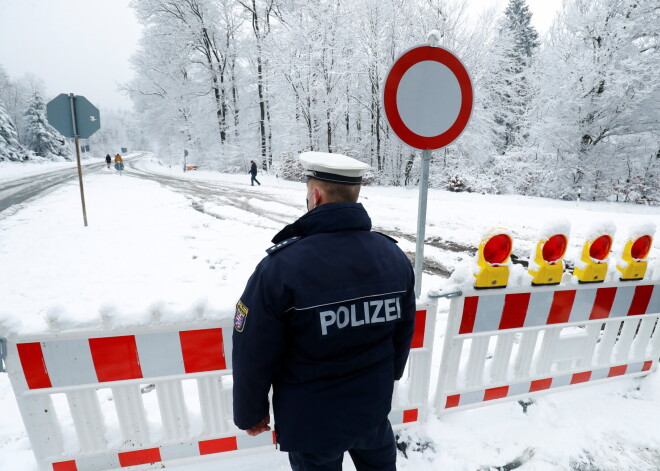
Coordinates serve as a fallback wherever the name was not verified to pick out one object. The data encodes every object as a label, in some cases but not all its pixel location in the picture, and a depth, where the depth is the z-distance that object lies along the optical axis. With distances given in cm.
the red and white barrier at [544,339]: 247
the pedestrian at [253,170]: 1753
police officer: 137
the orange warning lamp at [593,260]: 253
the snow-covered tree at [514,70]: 2023
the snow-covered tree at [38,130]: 4756
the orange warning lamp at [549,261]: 236
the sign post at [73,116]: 734
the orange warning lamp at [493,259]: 227
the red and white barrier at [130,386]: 190
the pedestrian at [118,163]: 2661
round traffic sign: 226
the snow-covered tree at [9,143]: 3862
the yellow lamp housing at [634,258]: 265
